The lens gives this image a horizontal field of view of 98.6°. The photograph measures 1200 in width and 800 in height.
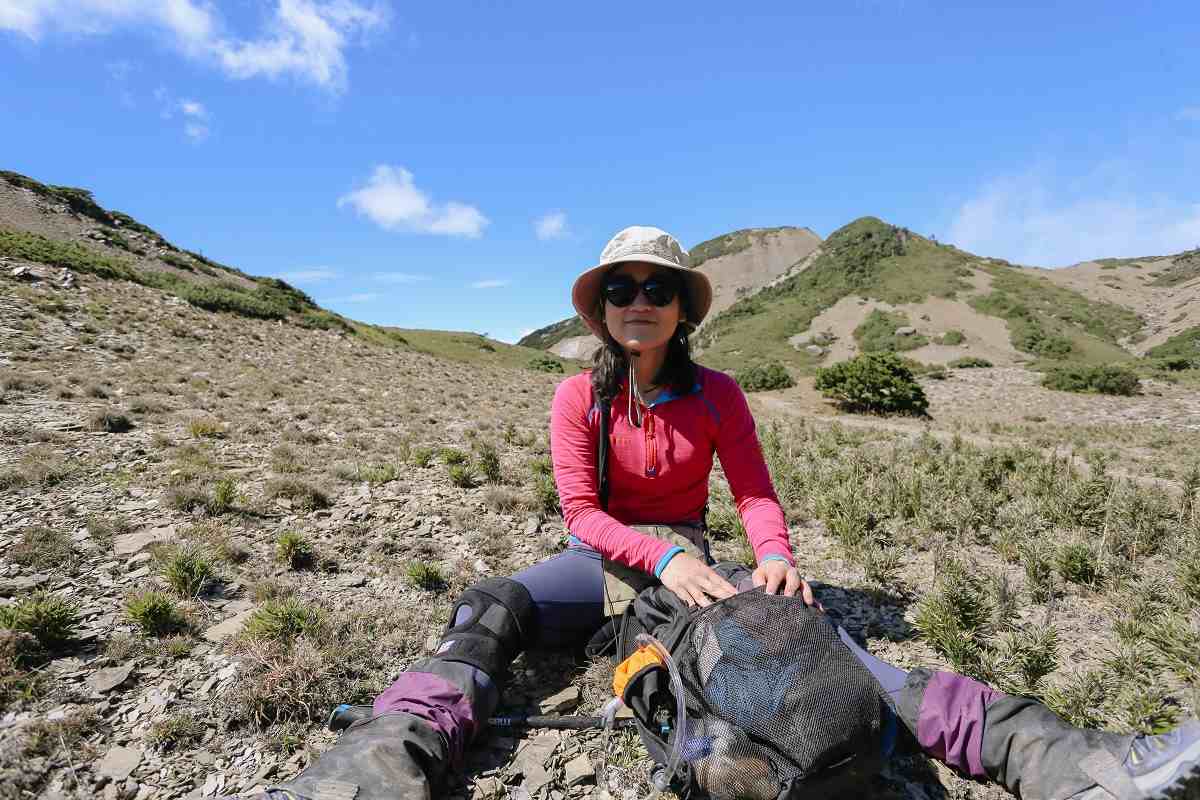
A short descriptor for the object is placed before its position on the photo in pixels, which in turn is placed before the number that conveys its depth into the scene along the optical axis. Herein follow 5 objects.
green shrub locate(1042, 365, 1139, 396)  20.28
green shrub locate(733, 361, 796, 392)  28.33
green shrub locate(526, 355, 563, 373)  42.22
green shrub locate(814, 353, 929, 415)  19.78
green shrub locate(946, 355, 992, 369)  29.02
